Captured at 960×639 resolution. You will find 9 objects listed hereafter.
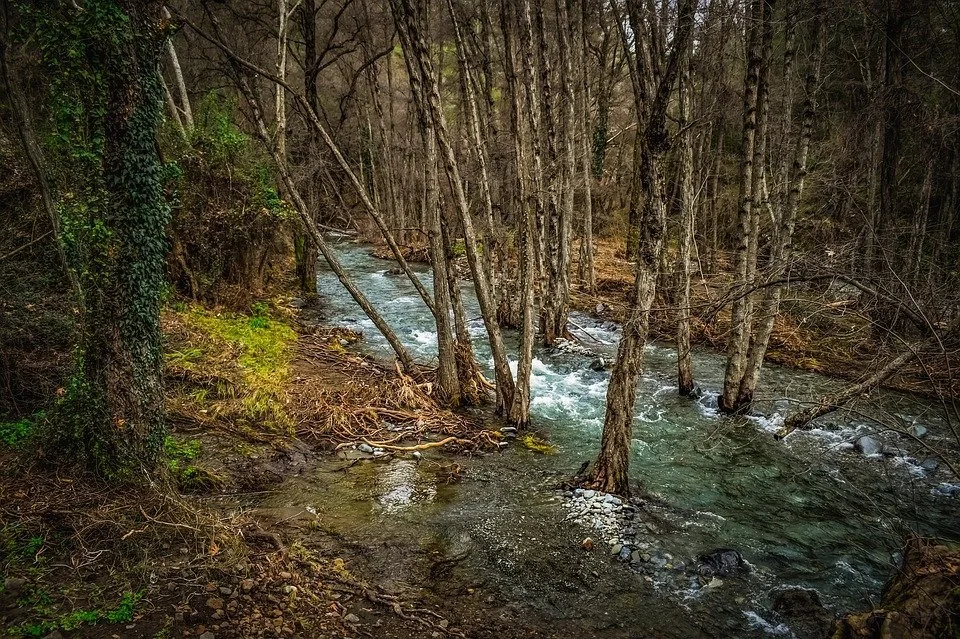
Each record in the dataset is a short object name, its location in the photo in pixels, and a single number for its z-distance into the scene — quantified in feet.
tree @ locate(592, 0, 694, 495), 15.53
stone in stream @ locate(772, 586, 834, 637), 13.66
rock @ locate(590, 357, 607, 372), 35.06
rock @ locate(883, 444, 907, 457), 24.52
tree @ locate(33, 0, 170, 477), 12.73
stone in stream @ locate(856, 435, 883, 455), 25.03
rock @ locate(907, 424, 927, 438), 25.52
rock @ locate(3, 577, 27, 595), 10.64
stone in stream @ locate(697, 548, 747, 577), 15.94
